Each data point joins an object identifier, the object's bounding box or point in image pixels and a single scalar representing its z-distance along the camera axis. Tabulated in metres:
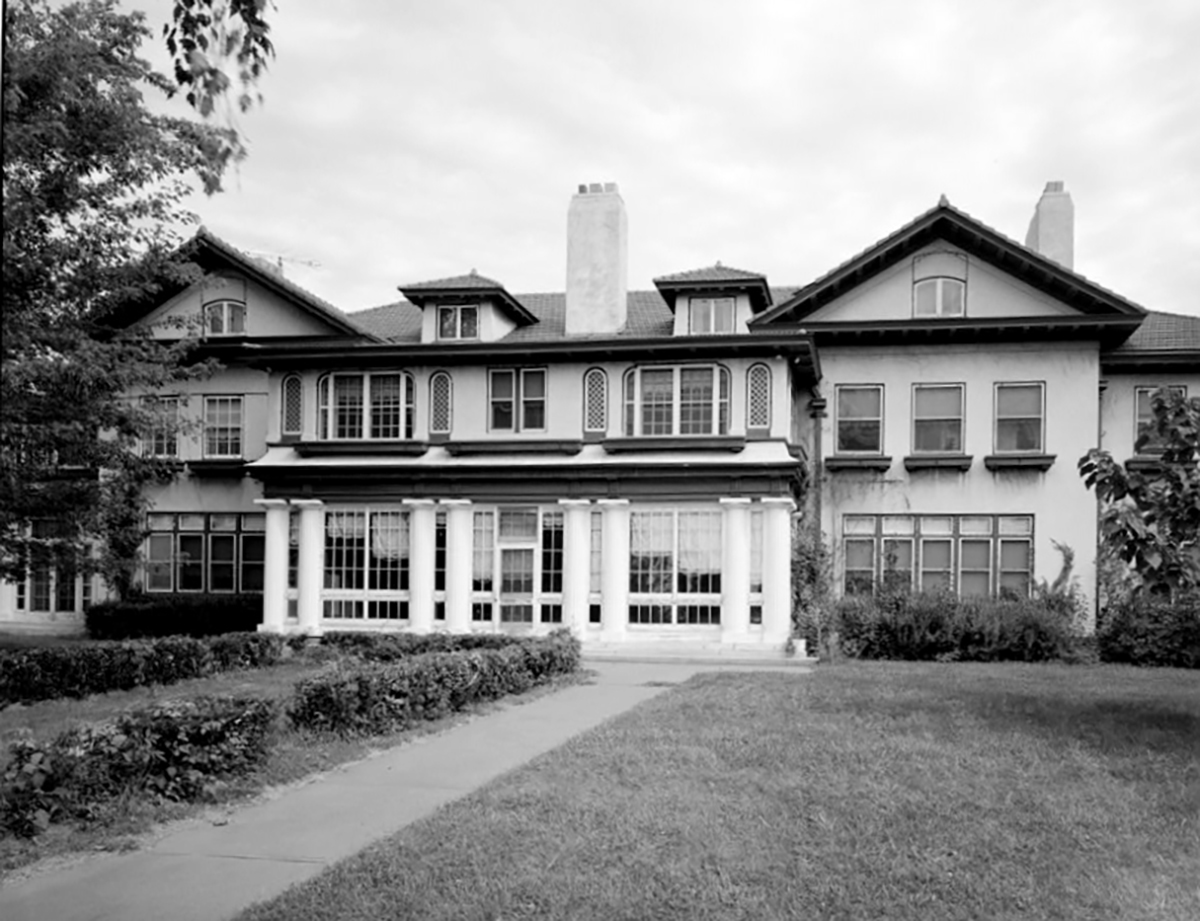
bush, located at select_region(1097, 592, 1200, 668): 21.70
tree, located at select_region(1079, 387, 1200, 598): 11.80
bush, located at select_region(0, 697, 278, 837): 8.13
